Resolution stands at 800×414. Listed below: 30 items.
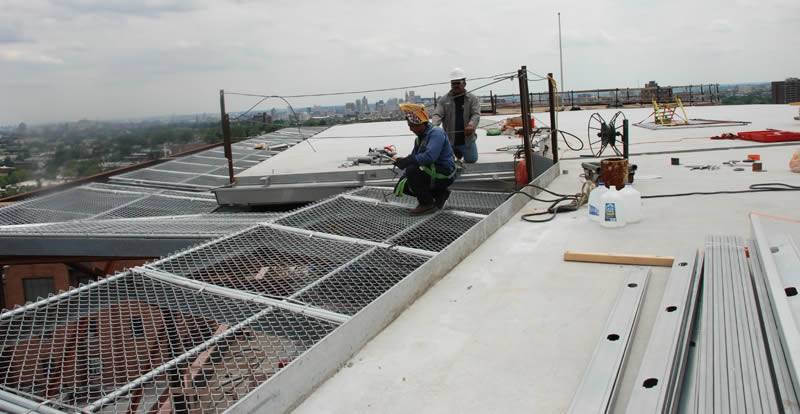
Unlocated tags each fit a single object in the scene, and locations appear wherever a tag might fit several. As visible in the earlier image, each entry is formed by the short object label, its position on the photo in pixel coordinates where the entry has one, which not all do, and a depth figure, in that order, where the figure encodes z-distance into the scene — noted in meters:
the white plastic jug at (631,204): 5.61
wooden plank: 4.38
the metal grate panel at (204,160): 14.45
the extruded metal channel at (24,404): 2.43
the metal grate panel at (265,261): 4.22
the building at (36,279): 10.44
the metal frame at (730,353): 2.20
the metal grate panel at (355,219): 5.50
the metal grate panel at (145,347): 2.75
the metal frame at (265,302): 2.80
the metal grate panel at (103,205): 9.38
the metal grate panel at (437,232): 5.03
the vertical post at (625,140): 7.83
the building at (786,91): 20.74
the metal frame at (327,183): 8.03
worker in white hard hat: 7.90
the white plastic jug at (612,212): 5.46
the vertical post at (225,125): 8.05
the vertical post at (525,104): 7.11
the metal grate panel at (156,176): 12.49
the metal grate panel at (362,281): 3.78
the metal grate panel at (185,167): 13.38
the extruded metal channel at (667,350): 2.37
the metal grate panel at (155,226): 6.85
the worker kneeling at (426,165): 5.73
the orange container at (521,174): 7.66
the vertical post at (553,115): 8.39
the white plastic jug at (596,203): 5.62
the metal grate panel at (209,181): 11.84
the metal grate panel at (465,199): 6.38
